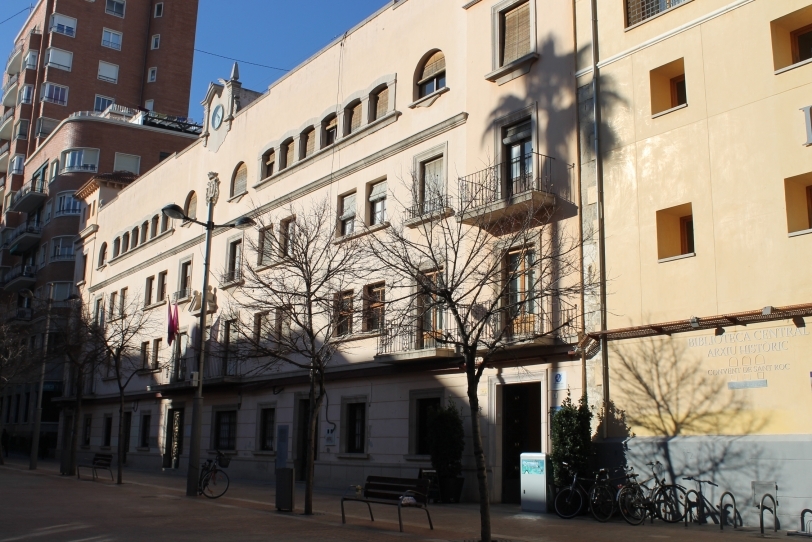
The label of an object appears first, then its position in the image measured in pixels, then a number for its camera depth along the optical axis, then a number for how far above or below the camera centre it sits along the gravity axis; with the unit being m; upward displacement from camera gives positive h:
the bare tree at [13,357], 40.50 +3.57
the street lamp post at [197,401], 21.23 +0.79
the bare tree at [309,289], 18.77 +4.17
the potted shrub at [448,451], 20.17 -0.39
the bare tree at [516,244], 18.62 +4.41
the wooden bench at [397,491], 13.79 -0.96
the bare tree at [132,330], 35.81 +4.53
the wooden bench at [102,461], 27.36 -1.04
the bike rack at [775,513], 13.90 -1.22
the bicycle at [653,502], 15.96 -1.22
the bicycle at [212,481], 21.29 -1.27
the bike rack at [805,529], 13.84 -1.46
